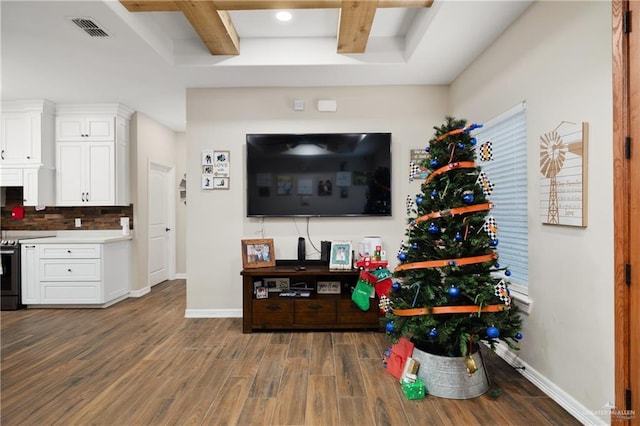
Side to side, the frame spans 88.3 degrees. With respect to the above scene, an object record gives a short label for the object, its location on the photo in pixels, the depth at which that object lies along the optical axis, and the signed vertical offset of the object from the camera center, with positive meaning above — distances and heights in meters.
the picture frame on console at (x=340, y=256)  3.35 -0.47
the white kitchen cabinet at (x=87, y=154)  4.35 +0.75
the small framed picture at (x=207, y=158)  3.70 +0.59
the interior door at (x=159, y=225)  5.14 -0.23
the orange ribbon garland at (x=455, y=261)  2.10 -0.33
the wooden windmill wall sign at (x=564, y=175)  1.83 +0.21
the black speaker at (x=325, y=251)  3.54 -0.44
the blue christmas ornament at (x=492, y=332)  1.99 -0.74
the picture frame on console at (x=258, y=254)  3.44 -0.46
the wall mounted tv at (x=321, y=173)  3.59 +0.41
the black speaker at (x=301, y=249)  3.60 -0.42
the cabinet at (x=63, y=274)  4.05 -0.78
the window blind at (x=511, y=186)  2.44 +0.19
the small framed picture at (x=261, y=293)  3.29 -0.82
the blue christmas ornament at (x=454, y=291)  2.03 -0.50
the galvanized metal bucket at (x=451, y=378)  2.10 -1.08
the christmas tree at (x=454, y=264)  2.08 -0.35
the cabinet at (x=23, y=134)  4.15 +0.98
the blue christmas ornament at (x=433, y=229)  2.17 -0.12
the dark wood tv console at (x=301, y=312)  3.24 -1.00
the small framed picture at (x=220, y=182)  3.70 +0.32
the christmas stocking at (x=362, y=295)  3.18 -0.82
